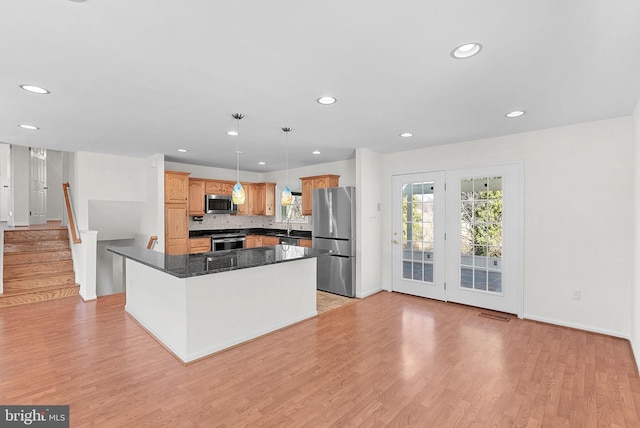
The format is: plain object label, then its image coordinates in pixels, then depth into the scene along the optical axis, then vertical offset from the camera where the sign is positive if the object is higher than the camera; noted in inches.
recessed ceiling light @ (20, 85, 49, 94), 98.4 +42.5
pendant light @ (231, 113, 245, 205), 131.1 +10.4
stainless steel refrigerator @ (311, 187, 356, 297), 201.5 -13.8
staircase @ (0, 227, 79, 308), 183.0 -33.2
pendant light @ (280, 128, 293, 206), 151.3 +10.2
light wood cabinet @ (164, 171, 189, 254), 224.5 +3.3
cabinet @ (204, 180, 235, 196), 258.5 +25.7
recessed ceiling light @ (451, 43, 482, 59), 74.0 +41.6
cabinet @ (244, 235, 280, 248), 284.8 -23.4
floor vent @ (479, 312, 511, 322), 157.1 -53.6
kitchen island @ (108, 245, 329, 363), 113.7 -34.6
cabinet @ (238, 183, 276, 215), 292.2 +16.8
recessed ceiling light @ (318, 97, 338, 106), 109.7 +42.7
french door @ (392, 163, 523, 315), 163.0 -12.2
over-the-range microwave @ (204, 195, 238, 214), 257.8 +10.1
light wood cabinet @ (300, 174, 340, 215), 235.8 +25.6
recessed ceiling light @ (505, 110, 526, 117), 124.1 +42.7
